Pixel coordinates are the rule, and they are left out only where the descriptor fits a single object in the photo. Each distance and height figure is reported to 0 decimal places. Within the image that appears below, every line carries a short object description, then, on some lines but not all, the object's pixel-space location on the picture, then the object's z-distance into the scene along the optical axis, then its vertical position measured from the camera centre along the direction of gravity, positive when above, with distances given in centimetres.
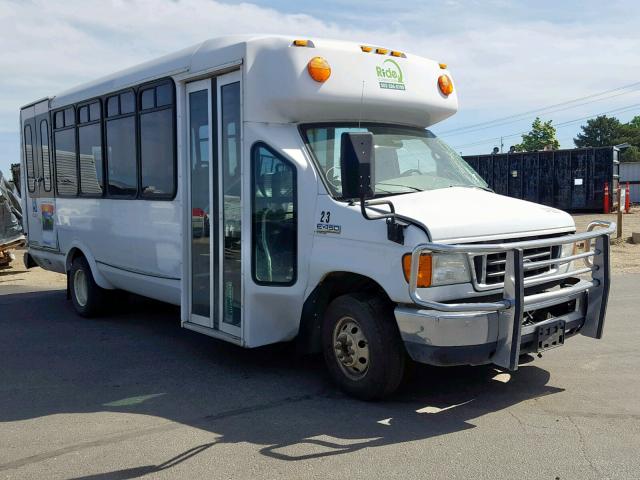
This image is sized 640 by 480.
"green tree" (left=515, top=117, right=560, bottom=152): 7456 +564
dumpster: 3136 +51
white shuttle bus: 462 -29
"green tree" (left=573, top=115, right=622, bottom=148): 8769 +706
